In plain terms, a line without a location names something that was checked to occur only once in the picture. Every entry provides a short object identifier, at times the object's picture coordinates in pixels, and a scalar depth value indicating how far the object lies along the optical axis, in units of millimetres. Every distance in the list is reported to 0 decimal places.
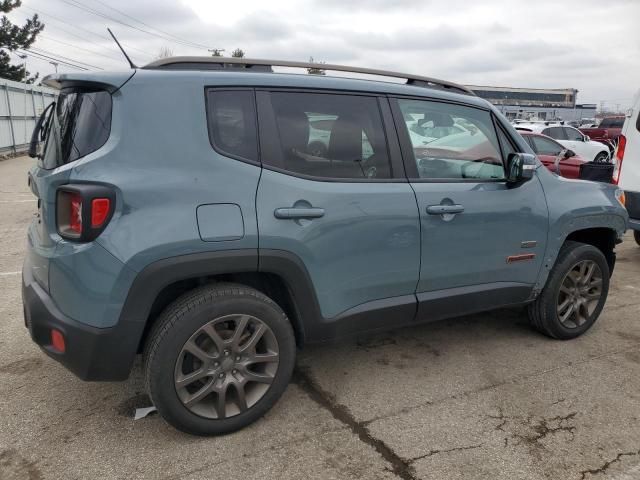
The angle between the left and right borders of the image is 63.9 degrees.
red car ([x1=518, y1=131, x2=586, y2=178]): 11133
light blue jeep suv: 2340
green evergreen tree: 30156
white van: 6117
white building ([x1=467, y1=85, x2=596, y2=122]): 74844
